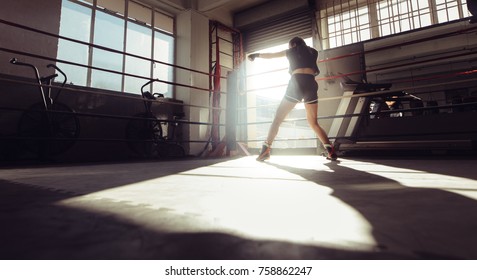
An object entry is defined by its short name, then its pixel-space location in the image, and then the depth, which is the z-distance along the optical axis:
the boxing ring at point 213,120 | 3.15
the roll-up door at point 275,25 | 6.04
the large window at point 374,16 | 5.60
